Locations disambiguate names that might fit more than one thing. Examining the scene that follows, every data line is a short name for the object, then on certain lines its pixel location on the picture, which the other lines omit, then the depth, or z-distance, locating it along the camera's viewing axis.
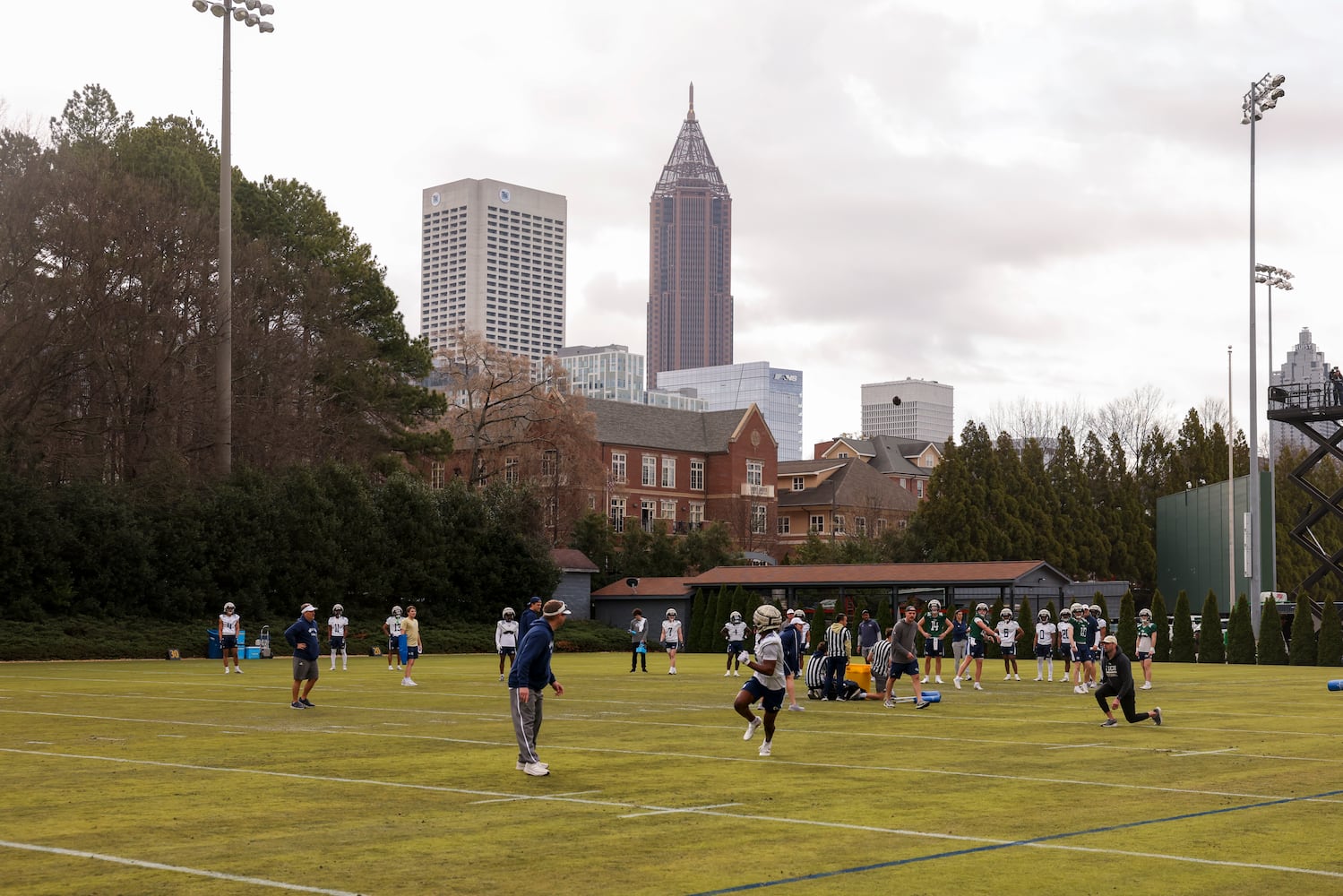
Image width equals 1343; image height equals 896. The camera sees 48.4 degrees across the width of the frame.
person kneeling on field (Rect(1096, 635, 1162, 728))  22.30
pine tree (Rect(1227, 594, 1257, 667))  53.69
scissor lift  58.44
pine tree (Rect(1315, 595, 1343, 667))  52.09
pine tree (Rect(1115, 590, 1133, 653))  53.80
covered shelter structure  57.09
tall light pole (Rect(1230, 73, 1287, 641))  52.00
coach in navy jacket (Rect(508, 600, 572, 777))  15.50
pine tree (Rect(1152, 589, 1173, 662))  56.25
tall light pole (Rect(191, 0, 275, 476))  52.94
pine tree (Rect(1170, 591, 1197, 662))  55.16
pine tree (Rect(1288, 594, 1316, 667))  52.47
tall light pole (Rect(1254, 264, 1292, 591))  59.18
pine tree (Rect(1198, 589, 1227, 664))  54.59
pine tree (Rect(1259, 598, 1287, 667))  53.38
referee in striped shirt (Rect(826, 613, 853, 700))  28.56
